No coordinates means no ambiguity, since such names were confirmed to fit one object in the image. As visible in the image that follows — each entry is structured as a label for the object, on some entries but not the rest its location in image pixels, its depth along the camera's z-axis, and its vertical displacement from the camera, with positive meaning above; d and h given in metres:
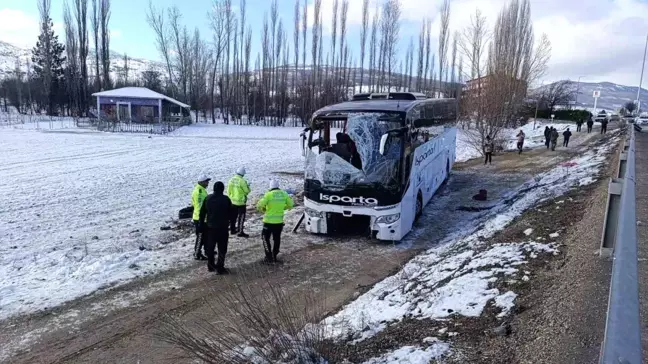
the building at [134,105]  52.69 +1.08
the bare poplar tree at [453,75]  70.43 +8.27
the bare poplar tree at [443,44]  68.14 +12.39
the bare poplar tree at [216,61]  70.19 +8.68
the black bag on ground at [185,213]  12.84 -2.74
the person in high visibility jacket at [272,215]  9.45 -2.00
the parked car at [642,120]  47.03 +1.10
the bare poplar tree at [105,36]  62.97 +10.77
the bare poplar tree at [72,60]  63.91 +7.46
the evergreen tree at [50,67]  67.31 +6.86
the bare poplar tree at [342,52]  70.44 +10.89
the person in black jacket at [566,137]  32.28 -0.64
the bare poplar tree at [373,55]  70.69 +10.45
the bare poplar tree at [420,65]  76.00 +9.78
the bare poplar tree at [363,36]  70.15 +13.34
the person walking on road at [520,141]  29.55 -0.93
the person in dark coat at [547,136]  31.44 -0.59
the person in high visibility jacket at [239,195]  11.31 -1.94
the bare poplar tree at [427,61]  75.74 +10.48
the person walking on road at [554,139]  30.19 -0.75
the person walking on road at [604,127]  40.78 +0.20
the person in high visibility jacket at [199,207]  9.52 -2.01
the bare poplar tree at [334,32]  71.36 +13.88
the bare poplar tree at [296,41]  71.62 +12.23
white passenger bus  10.88 -1.15
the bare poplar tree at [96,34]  62.84 +11.01
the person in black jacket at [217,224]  8.70 -2.04
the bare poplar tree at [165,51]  69.96 +9.83
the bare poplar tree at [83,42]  62.38 +9.82
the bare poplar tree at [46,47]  65.00 +9.62
